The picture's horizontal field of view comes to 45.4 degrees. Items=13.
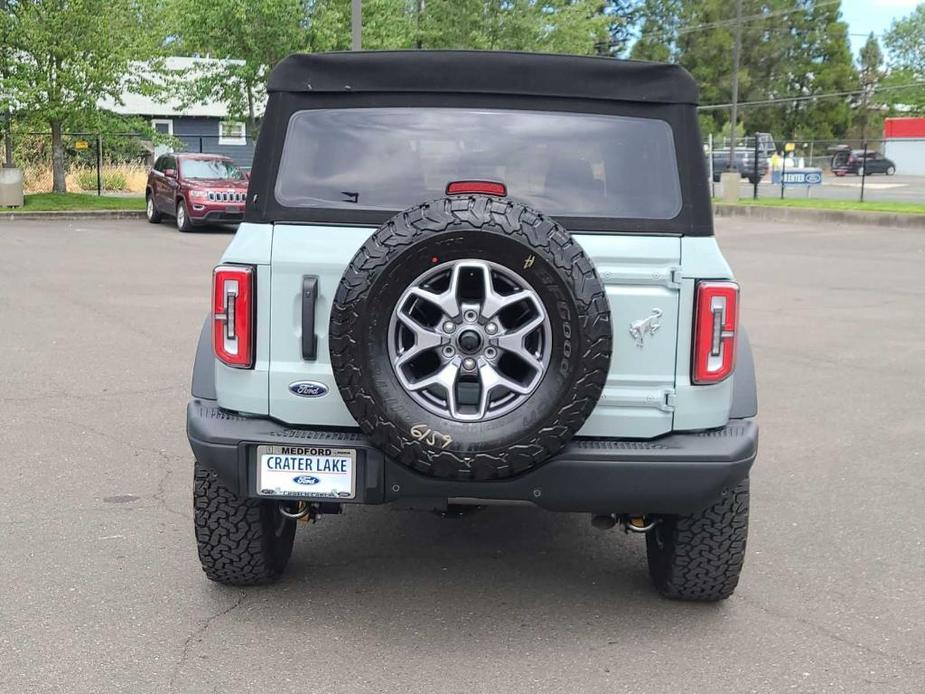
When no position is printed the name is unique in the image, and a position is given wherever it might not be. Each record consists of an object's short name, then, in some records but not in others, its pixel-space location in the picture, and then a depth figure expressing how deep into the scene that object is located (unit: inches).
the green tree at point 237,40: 1026.1
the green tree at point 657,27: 3309.5
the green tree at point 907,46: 3410.4
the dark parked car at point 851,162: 2094.0
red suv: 870.4
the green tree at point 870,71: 3344.0
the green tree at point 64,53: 969.5
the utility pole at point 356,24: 751.7
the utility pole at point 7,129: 983.3
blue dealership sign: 1280.8
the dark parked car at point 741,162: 1588.3
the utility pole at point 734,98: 1428.4
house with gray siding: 1691.7
